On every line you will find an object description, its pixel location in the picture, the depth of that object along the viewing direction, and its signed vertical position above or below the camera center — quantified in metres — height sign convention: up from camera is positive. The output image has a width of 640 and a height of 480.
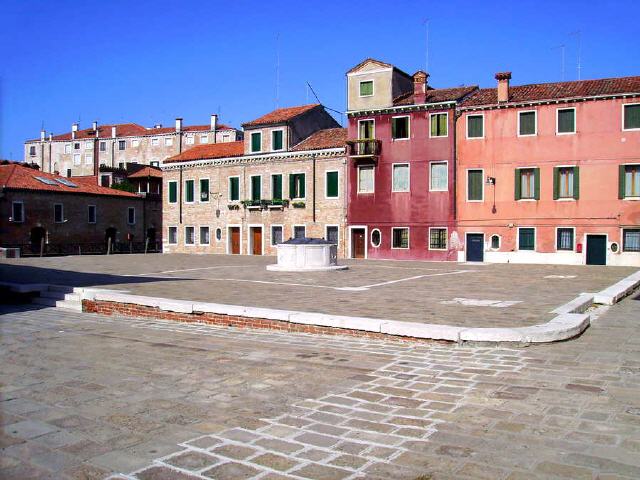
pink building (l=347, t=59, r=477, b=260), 33.88 +3.67
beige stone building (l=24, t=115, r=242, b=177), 77.50 +11.56
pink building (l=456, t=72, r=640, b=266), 29.33 +2.82
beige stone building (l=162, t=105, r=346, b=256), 38.28 +2.69
